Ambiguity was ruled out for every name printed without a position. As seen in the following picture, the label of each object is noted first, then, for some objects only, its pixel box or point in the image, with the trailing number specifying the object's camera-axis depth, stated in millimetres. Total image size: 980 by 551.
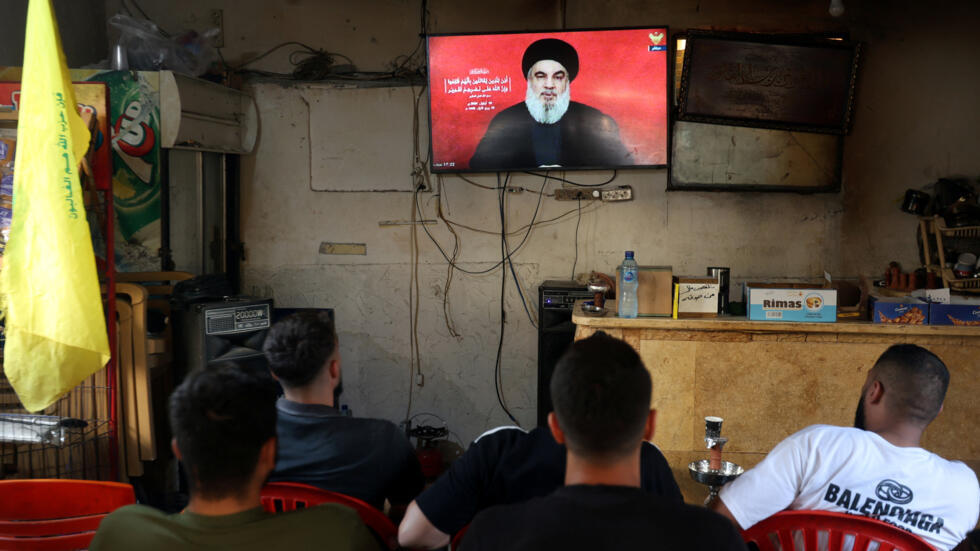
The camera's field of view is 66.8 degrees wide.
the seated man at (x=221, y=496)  1297
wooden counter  3359
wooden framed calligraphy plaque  4652
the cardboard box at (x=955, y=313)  3336
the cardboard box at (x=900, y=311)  3385
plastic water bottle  3553
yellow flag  2682
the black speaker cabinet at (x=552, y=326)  4543
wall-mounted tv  4617
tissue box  3436
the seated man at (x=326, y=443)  1908
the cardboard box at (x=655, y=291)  3574
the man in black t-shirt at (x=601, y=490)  1120
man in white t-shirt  1751
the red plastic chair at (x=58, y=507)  1738
